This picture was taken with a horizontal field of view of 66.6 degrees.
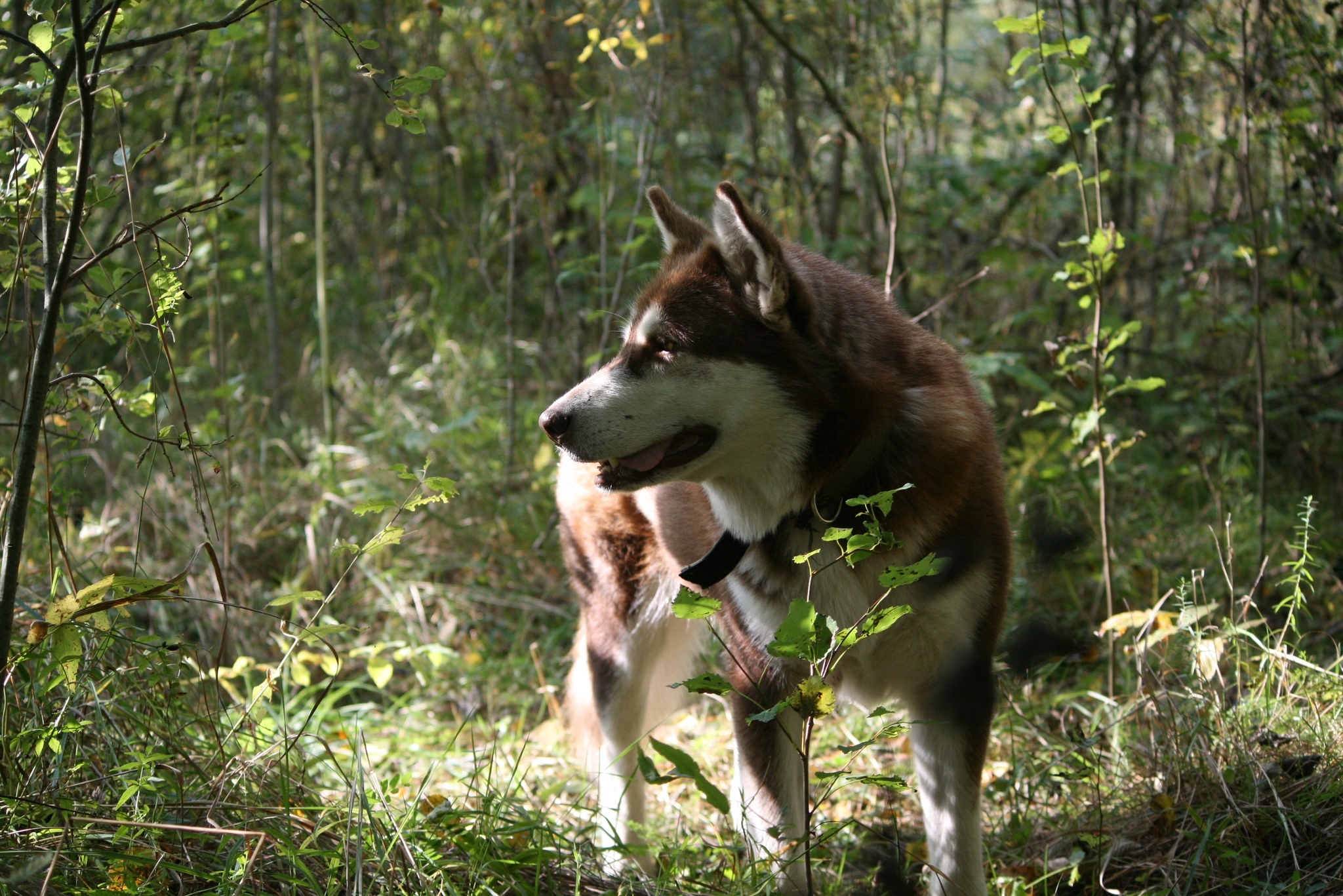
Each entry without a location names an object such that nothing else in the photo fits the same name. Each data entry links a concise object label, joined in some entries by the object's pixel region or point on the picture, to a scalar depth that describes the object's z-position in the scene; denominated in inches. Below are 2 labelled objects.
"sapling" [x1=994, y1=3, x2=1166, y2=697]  113.8
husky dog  93.2
